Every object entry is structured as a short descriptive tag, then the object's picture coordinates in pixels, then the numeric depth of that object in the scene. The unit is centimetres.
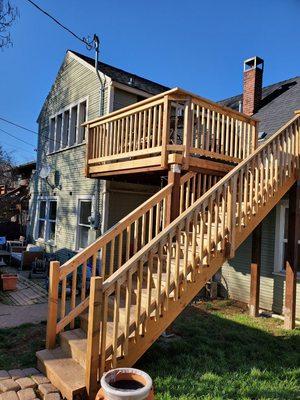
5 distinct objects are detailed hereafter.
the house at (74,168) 970
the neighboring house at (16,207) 1798
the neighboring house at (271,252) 771
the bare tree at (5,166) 2555
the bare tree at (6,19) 638
